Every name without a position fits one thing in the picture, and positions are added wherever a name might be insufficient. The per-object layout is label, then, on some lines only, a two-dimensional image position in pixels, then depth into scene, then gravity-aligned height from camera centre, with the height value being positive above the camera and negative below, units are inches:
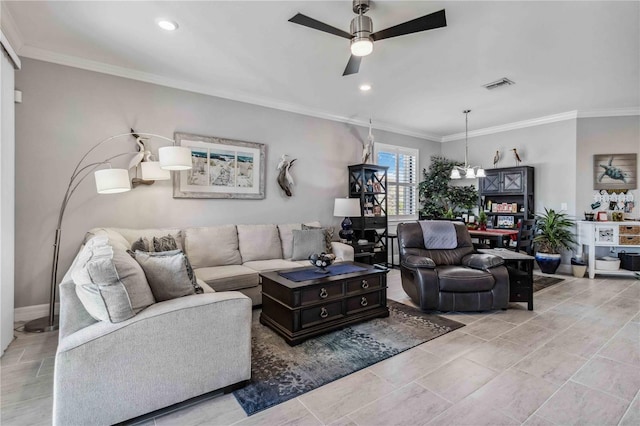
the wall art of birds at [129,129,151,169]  145.4 +25.6
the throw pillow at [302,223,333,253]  174.6 -15.4
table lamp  196.5 -0.5
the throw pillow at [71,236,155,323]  65.2 -16.7
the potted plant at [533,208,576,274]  205.9 -18.0
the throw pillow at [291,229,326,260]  166.1 -17.5
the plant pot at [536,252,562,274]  207.0 -33.0
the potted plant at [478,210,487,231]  219.7 -6.4
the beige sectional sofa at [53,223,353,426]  61.8 -31.4
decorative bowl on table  123.3 -19.8
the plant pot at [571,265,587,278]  199.9 -37.1
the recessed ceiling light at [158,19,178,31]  106.5 +62.9
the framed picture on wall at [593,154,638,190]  203.2 +26.4
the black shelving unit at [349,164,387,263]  215.3 +5.1
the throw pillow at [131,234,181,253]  124.3 -14.3
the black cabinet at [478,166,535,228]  223.8 +12.2
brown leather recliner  133.0 -31.0
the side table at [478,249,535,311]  138.8 -31.0
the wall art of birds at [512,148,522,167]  234.7 +40.8
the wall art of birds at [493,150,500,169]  243.1 +40.5
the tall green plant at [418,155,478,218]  258.2 +14.5
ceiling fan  91.3 +54.1
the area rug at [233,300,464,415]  80.5 -45.0
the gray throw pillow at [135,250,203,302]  79.0 -16.9
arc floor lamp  119.3 +13.4
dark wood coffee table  107.3 -33.8
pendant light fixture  208.7 +27.3
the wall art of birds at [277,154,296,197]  189.5 +20.9
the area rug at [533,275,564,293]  178.1 -41.9
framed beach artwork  160.2 +21.4
